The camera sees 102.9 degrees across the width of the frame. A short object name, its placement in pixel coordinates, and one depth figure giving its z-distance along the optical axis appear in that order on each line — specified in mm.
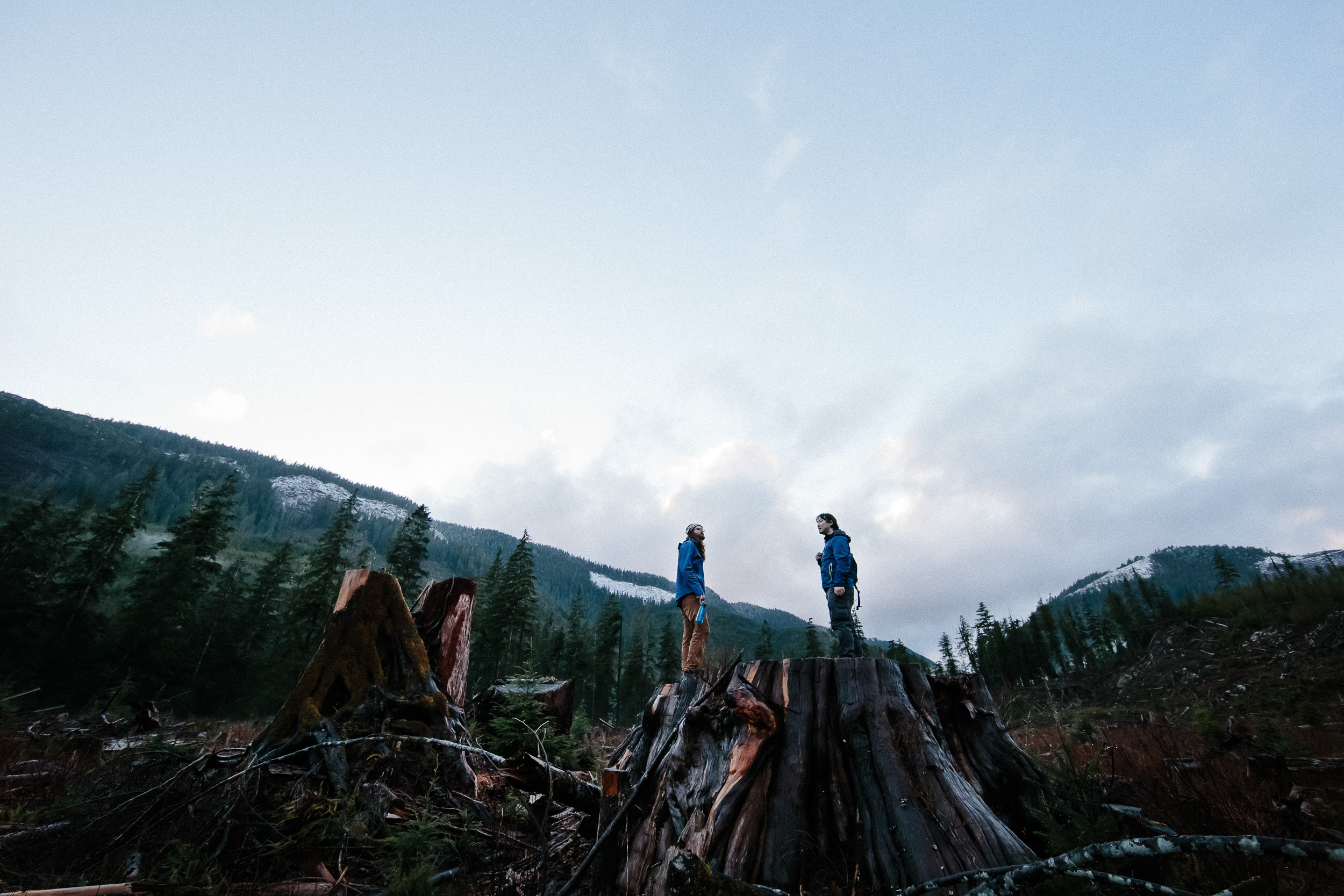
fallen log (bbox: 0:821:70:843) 4492
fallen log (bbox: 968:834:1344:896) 1562
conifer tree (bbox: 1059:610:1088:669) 78562
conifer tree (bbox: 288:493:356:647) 34469
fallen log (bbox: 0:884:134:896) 3346
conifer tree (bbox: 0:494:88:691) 29359
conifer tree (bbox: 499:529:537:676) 41844
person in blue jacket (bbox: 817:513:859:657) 8344
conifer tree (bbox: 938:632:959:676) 97938
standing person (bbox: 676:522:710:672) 8023
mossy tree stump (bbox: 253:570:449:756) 6008
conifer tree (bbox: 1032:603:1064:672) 80312
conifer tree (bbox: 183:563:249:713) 35125
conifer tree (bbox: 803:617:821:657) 60500
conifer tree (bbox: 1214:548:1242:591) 74562
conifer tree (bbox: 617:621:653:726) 53594
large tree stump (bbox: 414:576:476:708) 8336
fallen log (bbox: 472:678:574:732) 9219
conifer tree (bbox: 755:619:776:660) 58062
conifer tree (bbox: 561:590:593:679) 53344
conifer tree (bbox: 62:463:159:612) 32312
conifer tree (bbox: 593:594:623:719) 53938
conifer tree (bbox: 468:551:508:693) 42000
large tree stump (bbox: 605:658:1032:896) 3320
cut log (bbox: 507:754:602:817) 4973
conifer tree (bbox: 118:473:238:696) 30078
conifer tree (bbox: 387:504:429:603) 35594
